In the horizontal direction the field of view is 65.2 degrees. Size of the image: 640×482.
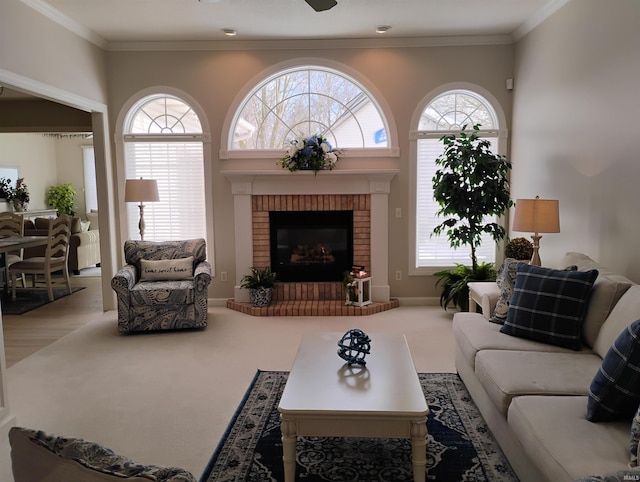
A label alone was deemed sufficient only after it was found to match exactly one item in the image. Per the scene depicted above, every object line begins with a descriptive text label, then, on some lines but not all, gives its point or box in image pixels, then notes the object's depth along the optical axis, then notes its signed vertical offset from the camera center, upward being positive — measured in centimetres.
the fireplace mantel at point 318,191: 569 +15
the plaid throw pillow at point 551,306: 289 -62
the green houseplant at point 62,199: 1083 +18
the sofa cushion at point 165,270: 517 -66
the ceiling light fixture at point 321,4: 282 +114
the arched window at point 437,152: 572 +58
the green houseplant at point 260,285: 561 -91
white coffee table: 224 -92
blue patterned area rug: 249 -134
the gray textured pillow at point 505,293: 340 -62
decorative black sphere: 284 -83
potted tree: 498 +8
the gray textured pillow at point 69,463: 85 -45
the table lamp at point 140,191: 528 +16
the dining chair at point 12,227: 710 -28
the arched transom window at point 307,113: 580 +106
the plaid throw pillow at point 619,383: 193 -72
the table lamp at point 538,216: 381 -11
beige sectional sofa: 183 -89
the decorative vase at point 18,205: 1003 +5
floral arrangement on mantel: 555 +54
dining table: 597 -44
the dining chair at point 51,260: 647 -70
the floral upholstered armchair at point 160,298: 482 -89
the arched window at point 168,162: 586 +52
